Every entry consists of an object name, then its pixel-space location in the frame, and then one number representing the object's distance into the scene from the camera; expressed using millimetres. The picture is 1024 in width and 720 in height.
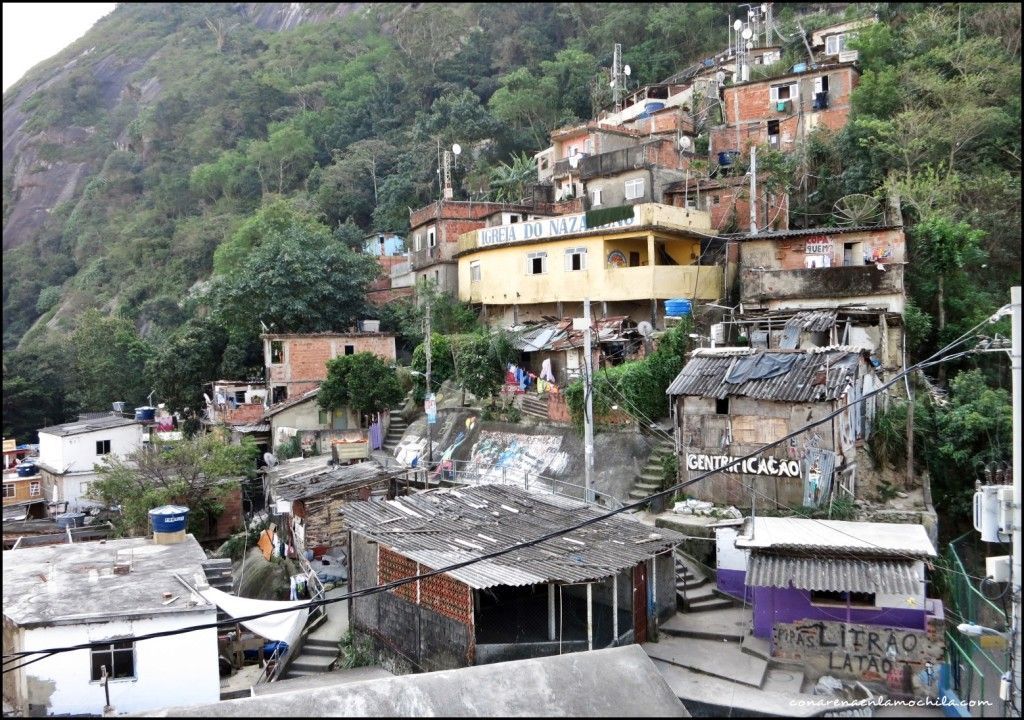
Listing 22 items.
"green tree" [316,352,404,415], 26953
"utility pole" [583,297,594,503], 16641
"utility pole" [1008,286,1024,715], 7930
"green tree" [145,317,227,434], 34562
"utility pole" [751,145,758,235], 25716
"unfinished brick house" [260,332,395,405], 31156
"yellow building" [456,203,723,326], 26297
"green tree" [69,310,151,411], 38906
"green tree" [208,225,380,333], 32750
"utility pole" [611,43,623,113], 45594
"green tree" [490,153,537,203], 39241
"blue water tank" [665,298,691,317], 23984
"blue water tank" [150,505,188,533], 17781
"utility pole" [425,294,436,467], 23939
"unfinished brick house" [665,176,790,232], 28125
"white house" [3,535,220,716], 12578
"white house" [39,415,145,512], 30312
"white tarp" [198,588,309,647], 13977
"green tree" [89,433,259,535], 23203
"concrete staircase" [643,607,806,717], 11555
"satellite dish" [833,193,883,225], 24688
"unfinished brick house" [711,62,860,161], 32125
